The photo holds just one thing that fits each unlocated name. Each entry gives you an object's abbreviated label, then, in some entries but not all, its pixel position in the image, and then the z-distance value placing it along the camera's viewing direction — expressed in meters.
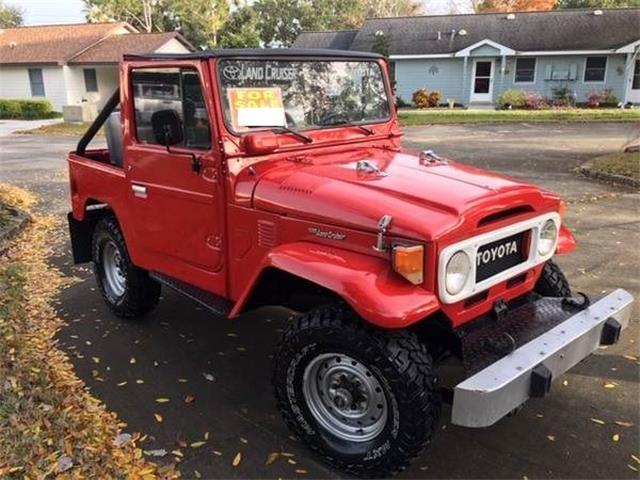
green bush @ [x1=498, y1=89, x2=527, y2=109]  28.06
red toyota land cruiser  2.71
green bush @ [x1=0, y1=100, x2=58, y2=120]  28.84
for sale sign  3.52
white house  31.53
